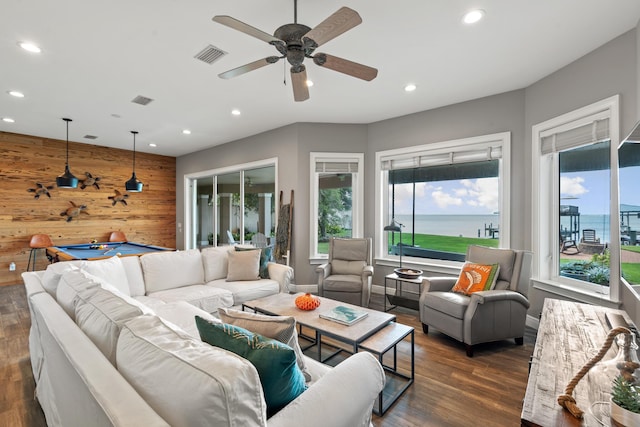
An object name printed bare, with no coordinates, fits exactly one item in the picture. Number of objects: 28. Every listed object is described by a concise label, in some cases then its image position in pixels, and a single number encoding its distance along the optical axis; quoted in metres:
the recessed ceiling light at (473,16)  2.22
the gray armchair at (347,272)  3.85
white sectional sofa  0.81
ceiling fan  1.72
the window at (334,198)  4.96
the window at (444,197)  3.94
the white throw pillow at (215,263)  3.79
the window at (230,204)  5.79
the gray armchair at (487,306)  2.78
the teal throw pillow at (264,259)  3.92
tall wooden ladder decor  5.02
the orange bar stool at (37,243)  5.43
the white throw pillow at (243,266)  3.74
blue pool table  4.15
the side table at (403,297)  3.77
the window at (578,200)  2.68
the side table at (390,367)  2.04
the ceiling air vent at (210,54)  2.73
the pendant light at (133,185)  5.77
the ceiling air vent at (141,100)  3.89
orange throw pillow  3.09
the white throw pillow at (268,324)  1.30
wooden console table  1.00
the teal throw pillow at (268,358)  1.05
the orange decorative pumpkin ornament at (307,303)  2.66
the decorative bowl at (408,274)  3.77
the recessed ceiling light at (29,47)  2.63
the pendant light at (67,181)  4.87
